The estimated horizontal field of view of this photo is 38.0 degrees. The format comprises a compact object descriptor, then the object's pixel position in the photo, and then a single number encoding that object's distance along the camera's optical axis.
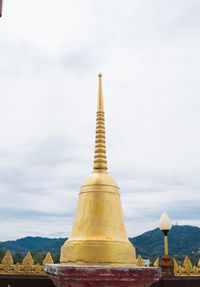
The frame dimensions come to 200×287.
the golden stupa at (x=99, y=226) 4.72
